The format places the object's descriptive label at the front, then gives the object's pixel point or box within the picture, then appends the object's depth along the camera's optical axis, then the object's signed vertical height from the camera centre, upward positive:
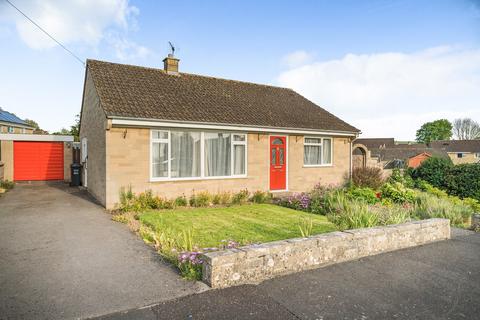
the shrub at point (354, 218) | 6.98 -1.45
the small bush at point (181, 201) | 11.28 -1.65
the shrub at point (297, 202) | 11.34 -1.73
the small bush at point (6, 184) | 15.25 -1.42
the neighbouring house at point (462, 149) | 67.00 +1.51
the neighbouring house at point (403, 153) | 49.81 +0.41
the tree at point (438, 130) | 92.38 +7.51
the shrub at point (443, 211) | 9.37 -1.73
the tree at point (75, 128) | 28.95 +2.59
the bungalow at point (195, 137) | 10.77 +0.76
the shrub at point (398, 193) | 12.34 -1.51
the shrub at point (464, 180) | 14.41 -1.17
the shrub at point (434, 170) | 16.09 -0.78
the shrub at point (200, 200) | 11.50 -1.62
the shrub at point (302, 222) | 8.24 -1.83
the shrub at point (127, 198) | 10.25 -1.40
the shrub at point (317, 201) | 10.74 -1.63
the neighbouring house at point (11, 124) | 34.83 +3.86
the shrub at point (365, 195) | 11.80 -1.50
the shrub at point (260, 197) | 12.79 -1.68
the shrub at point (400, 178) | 16.22 -1.21
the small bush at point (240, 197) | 12.43 -1.66
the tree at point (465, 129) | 96.75 +8.44
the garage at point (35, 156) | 18.39 -0.05
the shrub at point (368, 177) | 15.41 -1.08
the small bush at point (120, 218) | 8.67 -1.75
